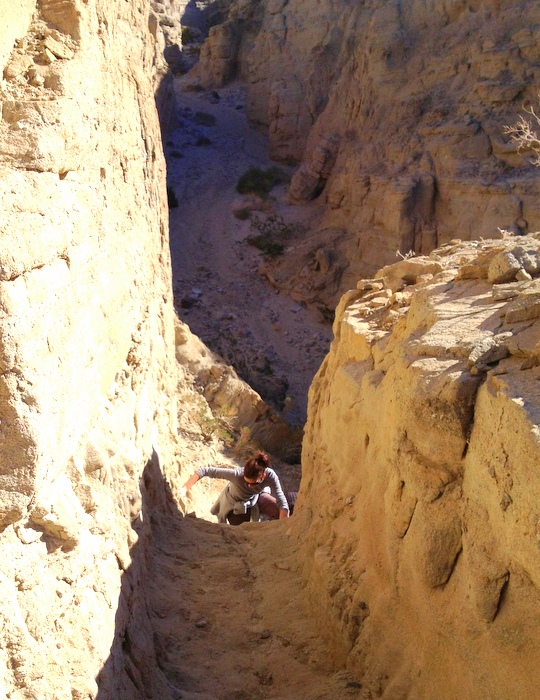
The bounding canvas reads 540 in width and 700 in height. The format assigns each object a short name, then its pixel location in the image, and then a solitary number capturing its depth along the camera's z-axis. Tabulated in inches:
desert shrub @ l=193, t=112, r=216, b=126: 867.4
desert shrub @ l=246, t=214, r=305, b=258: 661.3
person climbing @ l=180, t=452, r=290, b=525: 238.4
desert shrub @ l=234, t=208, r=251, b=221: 703.1
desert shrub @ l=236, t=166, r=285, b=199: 733.3
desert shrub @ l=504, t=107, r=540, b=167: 505.7
